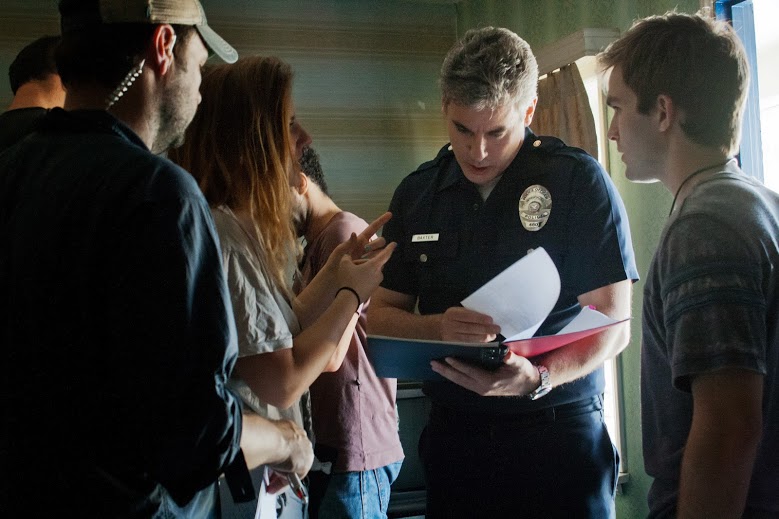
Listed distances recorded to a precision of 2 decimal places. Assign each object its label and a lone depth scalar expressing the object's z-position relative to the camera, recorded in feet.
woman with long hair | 4.24
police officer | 5.29
